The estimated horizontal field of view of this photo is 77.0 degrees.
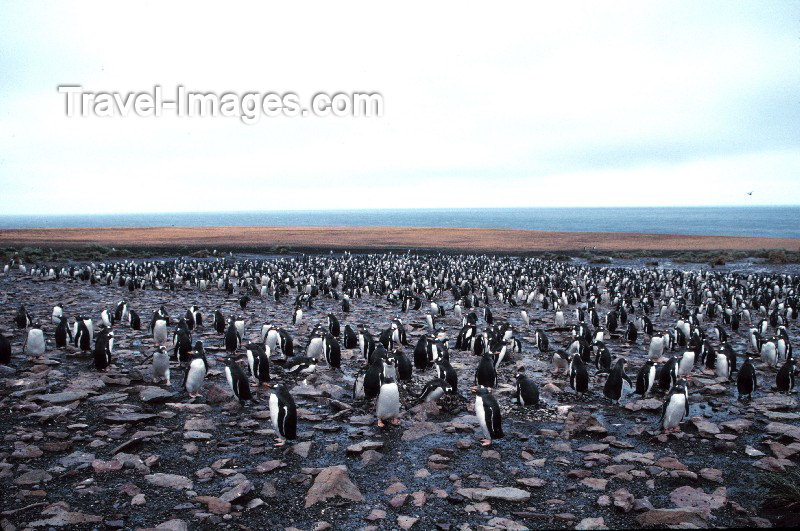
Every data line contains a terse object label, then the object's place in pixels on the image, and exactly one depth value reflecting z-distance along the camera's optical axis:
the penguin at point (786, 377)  10.16
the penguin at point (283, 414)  7.55
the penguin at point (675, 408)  8.12
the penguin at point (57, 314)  15.27
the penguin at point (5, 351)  10.55
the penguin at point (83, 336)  11.80
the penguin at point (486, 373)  10.16
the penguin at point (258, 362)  10.02
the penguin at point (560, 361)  11.98
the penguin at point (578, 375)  9.93
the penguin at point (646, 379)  10.08
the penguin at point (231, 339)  12.83
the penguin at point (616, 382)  9.54
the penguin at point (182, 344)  11.23
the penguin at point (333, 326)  15.09
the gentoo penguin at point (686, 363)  11.56
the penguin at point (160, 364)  10.00
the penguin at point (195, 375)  9.23
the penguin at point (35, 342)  11.34
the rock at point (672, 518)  5.49
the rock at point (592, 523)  5.53
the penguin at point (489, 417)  7.78
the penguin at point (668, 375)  10.25
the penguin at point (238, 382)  9.01
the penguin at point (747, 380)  9.98
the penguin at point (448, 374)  9.86
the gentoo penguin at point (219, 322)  14.95
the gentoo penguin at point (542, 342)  13.96
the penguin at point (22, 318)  14.09
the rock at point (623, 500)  5.87
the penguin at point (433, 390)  9.34
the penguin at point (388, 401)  8.34
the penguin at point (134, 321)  15.07
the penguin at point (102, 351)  10.46
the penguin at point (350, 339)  13.95
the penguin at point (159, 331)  12.97
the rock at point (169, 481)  6.19
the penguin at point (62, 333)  12.06
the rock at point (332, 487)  6.01
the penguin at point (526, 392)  9.30
